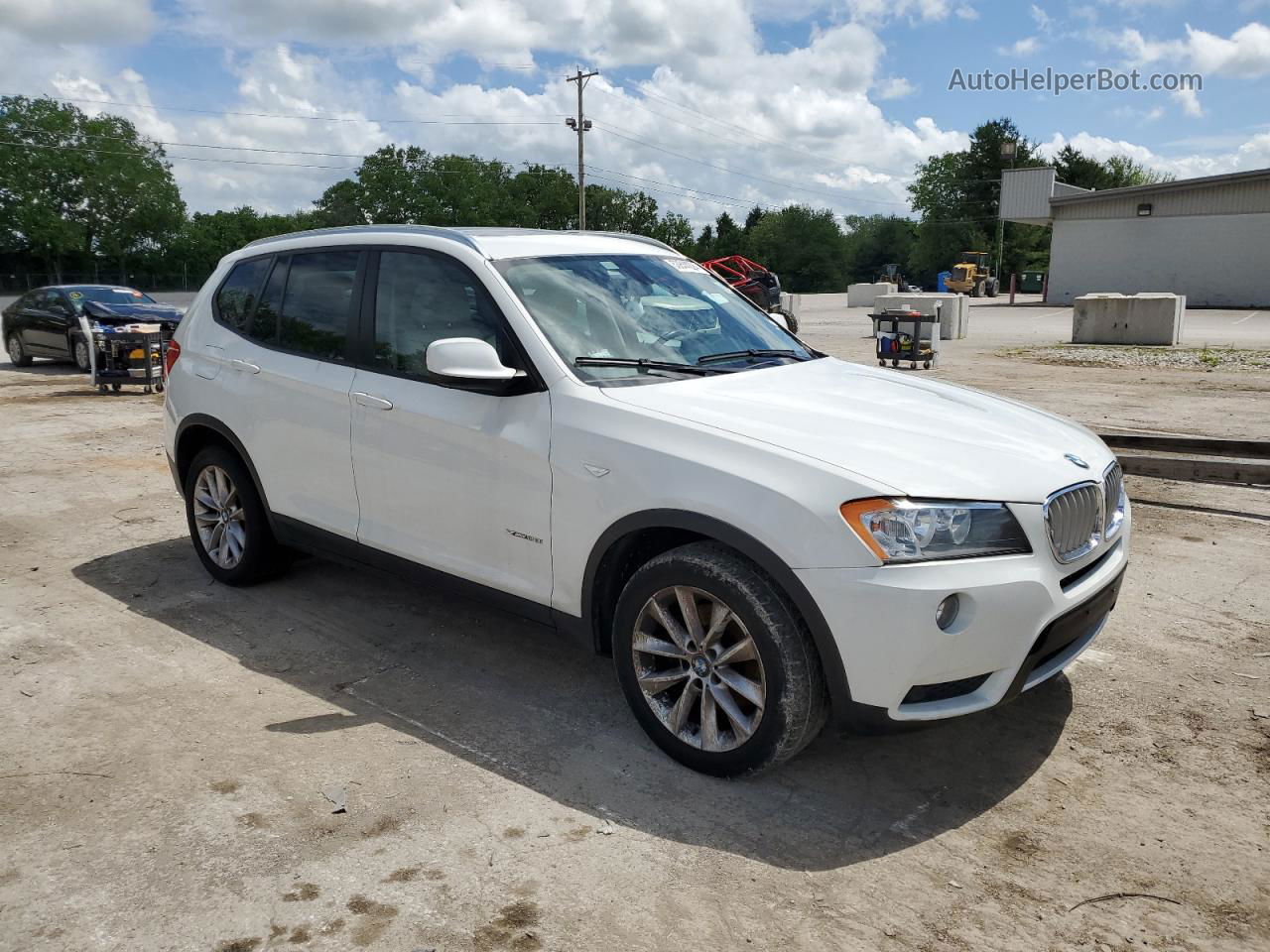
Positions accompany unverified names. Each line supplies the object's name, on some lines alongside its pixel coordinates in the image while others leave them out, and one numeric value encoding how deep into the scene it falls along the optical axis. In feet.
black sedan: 57.88
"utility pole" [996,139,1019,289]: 242.17
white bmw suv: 10.02
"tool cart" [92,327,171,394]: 47.96
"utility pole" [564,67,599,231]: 195.93
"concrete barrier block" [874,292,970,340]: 75.10
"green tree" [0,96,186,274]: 246.88
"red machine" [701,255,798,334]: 76.28
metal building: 127.13
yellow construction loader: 204.13
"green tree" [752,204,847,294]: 392.06
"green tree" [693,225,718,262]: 423.64
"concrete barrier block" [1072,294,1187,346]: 71.72
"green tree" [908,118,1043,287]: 313.53
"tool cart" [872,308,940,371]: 54.39
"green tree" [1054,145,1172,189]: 301.22
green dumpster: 236.63
